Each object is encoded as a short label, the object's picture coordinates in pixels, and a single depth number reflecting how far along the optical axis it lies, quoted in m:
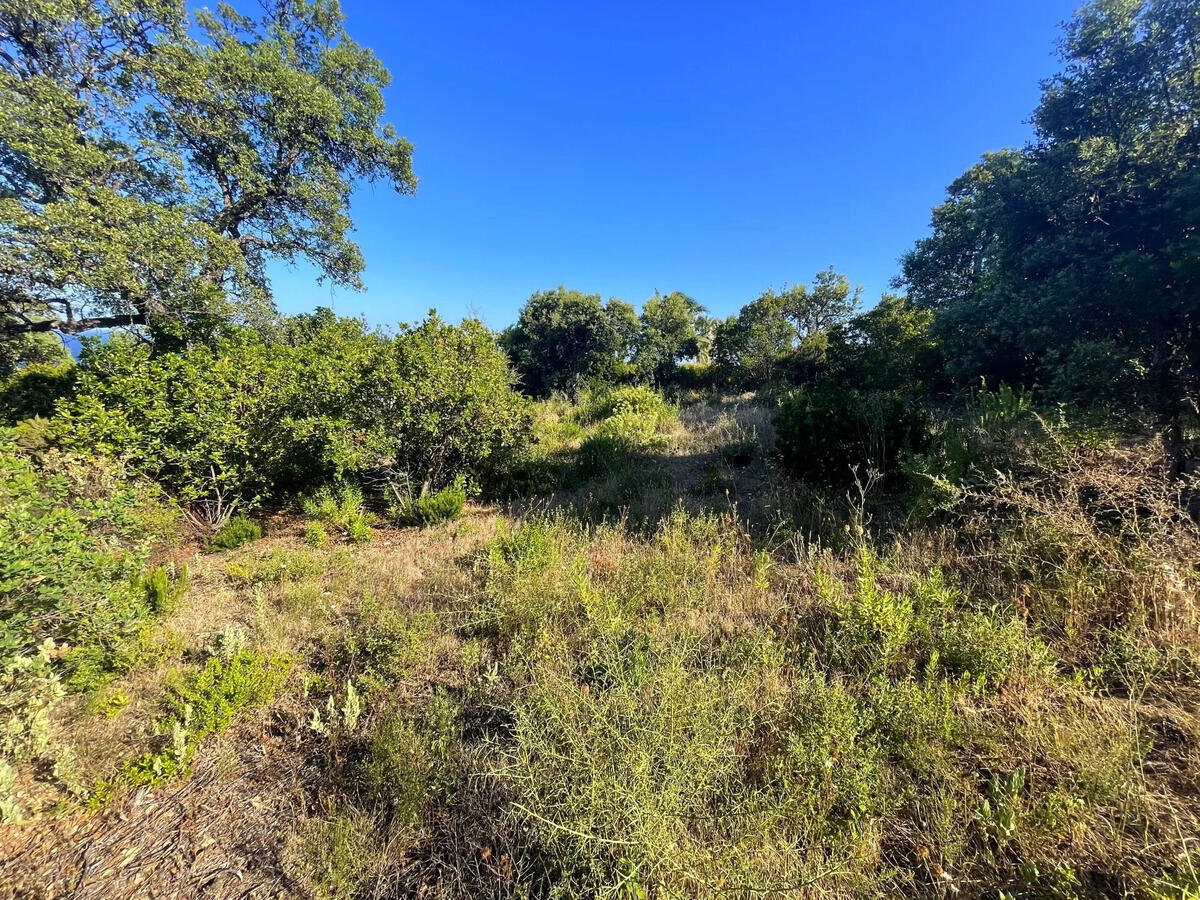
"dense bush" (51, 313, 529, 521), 4.61
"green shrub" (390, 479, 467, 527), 5.45
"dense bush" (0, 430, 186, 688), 2.09
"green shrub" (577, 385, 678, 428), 9.70
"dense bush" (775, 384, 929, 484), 4.48
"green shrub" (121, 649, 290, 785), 2.00
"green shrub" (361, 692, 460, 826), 1.81
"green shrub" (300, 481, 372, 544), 4.91
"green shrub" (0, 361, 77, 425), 6.45
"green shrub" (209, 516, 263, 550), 4.73
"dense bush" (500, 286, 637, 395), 16.47
